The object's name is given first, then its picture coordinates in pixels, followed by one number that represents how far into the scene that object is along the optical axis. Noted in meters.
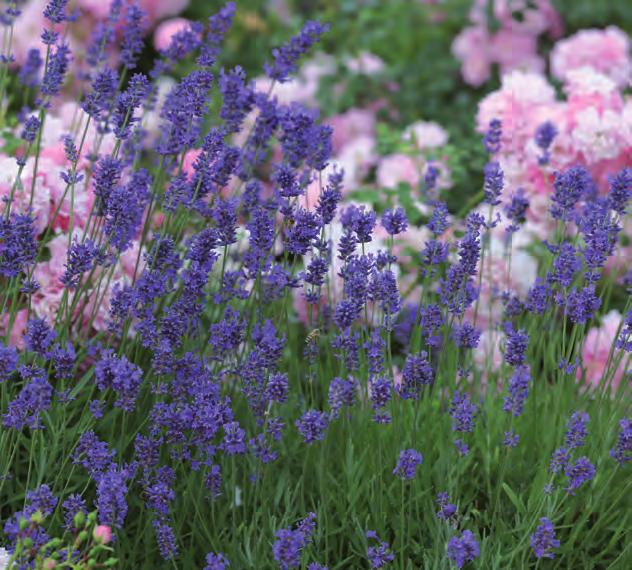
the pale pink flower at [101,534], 3.30
